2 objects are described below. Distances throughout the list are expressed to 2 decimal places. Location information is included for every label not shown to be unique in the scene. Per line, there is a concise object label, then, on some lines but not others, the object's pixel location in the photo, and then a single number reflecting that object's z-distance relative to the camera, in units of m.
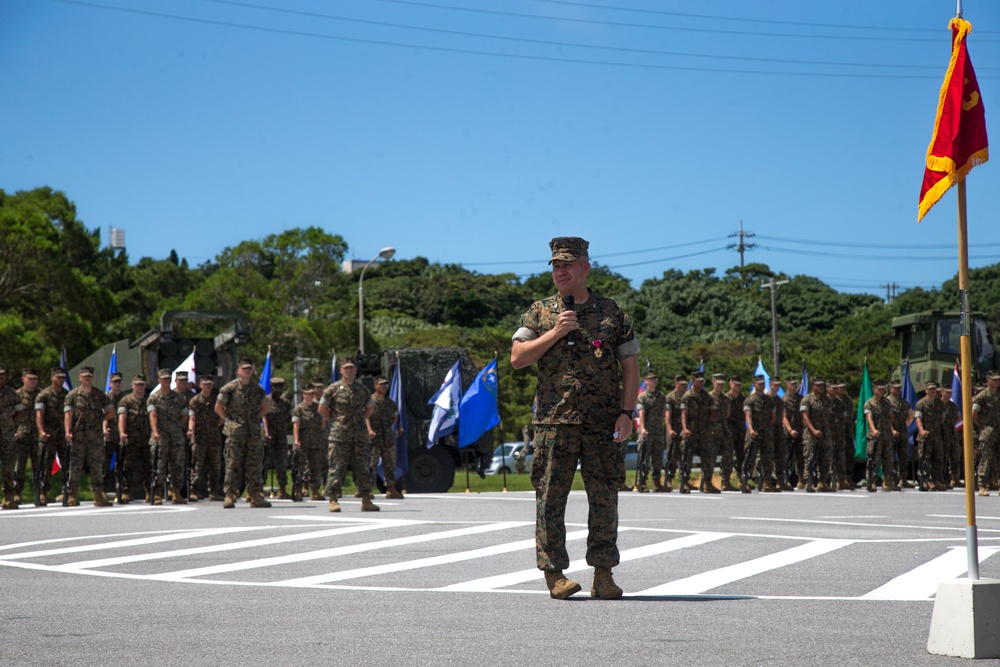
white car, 48.75
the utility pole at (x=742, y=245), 82.69
